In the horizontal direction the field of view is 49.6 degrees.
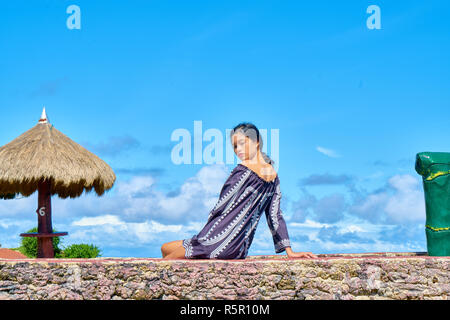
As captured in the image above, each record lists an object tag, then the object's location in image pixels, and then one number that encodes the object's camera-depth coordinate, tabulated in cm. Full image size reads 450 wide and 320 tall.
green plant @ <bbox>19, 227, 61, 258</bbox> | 1115
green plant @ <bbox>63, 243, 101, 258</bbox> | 1049
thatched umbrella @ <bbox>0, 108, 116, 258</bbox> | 791
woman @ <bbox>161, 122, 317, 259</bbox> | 451
